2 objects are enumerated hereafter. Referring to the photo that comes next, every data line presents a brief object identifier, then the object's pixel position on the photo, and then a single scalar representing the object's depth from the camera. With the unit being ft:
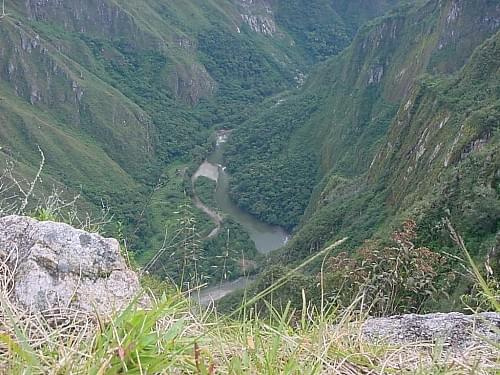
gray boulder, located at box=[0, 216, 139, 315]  10.64
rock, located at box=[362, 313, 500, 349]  11.79
